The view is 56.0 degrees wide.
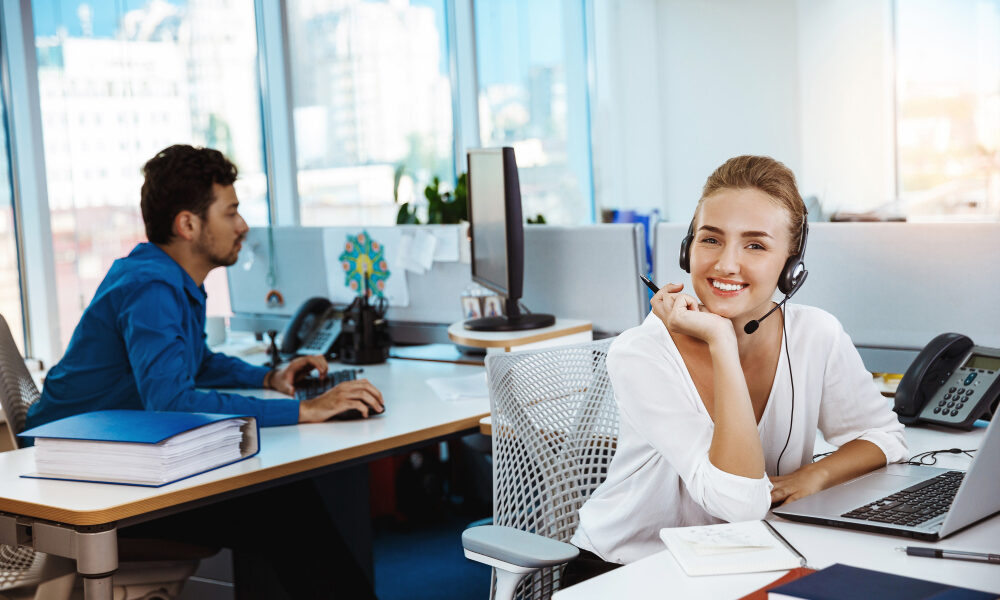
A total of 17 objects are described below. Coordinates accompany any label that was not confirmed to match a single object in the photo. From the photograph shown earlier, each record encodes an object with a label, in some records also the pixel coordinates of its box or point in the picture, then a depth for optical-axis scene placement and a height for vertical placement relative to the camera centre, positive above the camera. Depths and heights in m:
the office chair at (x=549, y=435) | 1.60 -0.41
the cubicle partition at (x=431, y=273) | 2.48 -0.21
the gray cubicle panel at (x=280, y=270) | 3.15 -0.20
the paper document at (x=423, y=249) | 2.84 -0.13
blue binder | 1.58 -0.36
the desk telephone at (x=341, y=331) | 2.73 -0.37
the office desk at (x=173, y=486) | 1.46 -0.45
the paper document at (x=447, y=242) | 2.80 -0.12
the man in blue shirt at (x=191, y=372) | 1.92 -0.33
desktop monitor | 2.34 -0.08
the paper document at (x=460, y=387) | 2.15 -0.43
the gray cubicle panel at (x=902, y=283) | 1.91 -0.21
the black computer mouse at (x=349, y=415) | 1.98 -0.43
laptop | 1.04 -0.41
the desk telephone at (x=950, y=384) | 1.68 -0.38
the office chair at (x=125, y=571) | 1.70 -0.66
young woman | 1.30 -0.29
